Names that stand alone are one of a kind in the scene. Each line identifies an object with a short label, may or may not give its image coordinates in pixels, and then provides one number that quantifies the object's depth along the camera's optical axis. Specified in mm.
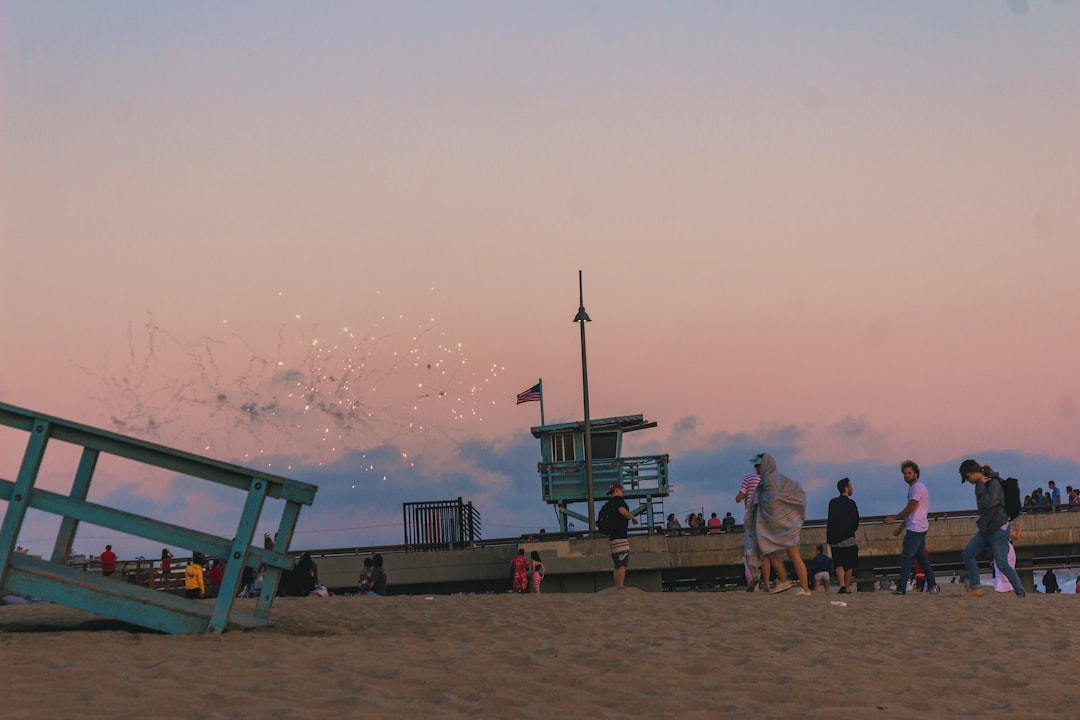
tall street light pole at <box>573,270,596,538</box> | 39394
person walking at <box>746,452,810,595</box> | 17391
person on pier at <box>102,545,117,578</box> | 29464
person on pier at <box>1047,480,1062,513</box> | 40562
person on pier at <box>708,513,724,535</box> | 38094
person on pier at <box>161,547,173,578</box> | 33844
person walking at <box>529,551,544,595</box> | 26234
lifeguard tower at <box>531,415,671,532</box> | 46594
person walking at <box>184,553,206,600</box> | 24812
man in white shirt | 17156
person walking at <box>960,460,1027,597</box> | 16484
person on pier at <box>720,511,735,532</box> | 42344
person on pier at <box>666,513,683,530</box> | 42094
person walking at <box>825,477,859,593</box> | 18969
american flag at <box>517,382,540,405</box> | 44456
